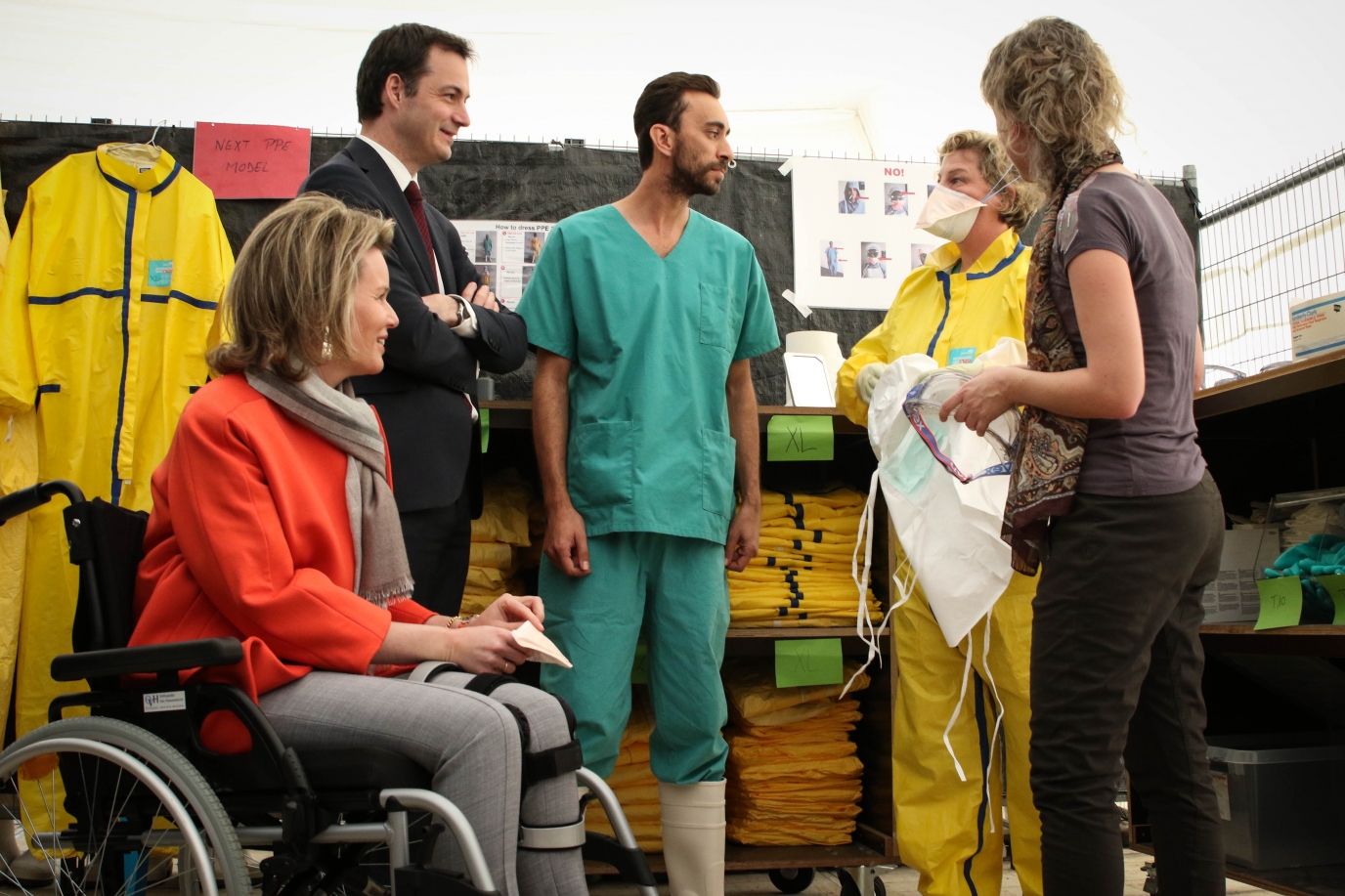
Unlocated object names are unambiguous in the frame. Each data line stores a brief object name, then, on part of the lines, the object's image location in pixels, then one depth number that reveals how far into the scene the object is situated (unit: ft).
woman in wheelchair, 4.03
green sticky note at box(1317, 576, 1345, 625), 6.37
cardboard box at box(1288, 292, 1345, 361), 6.57
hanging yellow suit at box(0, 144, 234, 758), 8.61
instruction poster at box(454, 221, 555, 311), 10.52
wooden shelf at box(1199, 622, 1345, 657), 6.36
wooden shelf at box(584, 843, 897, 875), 8.00
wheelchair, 3.79
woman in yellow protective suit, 7.20
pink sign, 10.04
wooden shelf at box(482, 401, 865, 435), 7.82
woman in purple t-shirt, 4.56
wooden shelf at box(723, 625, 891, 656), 8.16
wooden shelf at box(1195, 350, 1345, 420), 6.01
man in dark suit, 6.23
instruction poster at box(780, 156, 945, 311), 11.00
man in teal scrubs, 6.93
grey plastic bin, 7.20
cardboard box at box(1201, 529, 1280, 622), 7.51
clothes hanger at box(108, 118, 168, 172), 9.43
